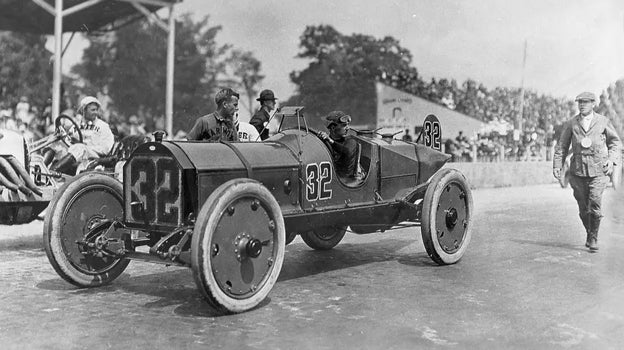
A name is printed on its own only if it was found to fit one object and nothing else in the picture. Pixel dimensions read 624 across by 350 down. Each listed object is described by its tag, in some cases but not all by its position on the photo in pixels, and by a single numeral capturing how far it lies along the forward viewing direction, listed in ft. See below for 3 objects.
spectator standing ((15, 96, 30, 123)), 52.97
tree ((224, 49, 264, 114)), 83.87
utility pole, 80.03
